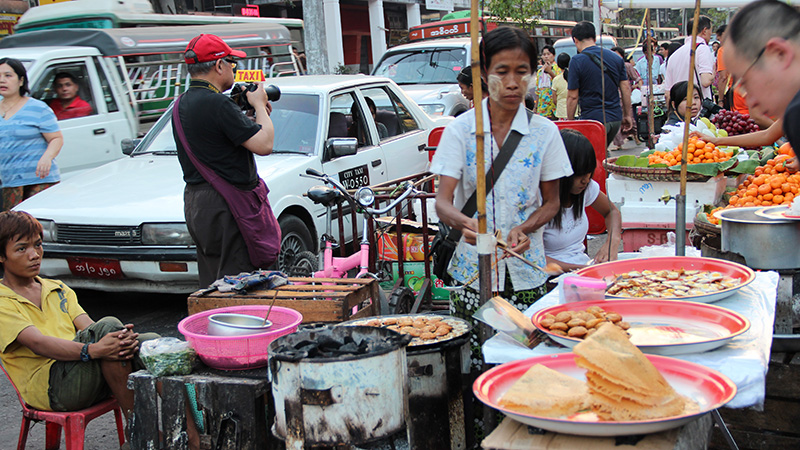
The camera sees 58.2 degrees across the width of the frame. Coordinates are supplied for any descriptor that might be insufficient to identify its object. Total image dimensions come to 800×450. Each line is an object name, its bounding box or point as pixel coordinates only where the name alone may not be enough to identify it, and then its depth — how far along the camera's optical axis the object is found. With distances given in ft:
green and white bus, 32.86
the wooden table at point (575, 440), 5.90
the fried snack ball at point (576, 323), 7.38
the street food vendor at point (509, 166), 9.25
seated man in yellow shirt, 10.40
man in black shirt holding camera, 12.36
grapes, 21.97
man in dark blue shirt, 26.61
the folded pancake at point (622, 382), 5.81
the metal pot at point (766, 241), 10.92
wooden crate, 10.73
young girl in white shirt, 12.77
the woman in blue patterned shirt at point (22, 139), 20.68
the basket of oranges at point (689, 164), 16.89
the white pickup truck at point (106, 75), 25.90
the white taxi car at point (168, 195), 17.71
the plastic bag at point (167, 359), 9.16
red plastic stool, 10.27
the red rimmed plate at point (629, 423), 5.70
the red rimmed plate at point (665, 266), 9.42
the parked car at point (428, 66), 37.86
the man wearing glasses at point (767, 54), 6.70
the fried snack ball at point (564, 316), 7.56
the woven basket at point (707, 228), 13.64
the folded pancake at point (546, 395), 6.03
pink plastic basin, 9.15
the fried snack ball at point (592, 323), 7.34
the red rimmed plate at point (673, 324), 6.95
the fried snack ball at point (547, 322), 7.60
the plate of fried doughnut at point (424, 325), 9.18
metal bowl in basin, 9.32
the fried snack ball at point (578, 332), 7.18
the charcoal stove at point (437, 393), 8.87
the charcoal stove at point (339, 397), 7.14
